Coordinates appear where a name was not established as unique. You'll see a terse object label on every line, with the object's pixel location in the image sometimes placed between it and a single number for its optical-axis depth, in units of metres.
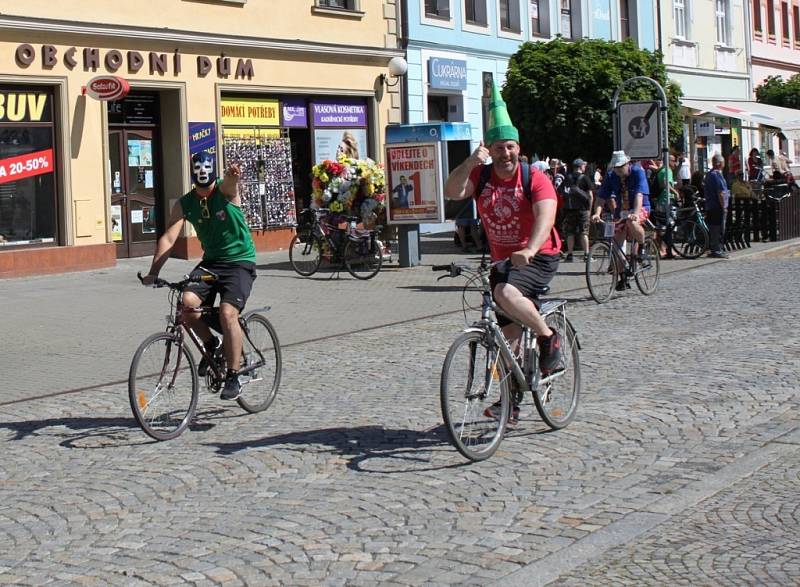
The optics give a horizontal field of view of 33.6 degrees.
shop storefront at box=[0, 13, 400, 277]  19.38
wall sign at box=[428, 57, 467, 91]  28.12
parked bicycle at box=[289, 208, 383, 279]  19.30
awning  33.72
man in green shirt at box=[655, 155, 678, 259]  21.28
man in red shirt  7.31
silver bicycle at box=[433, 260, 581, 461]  6.94
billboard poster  20.06
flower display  19.75
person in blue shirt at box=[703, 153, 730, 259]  21.45
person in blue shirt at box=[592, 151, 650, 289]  15.61
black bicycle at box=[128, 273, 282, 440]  7.95
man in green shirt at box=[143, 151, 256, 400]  8.34
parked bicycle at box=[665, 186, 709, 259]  21.70
